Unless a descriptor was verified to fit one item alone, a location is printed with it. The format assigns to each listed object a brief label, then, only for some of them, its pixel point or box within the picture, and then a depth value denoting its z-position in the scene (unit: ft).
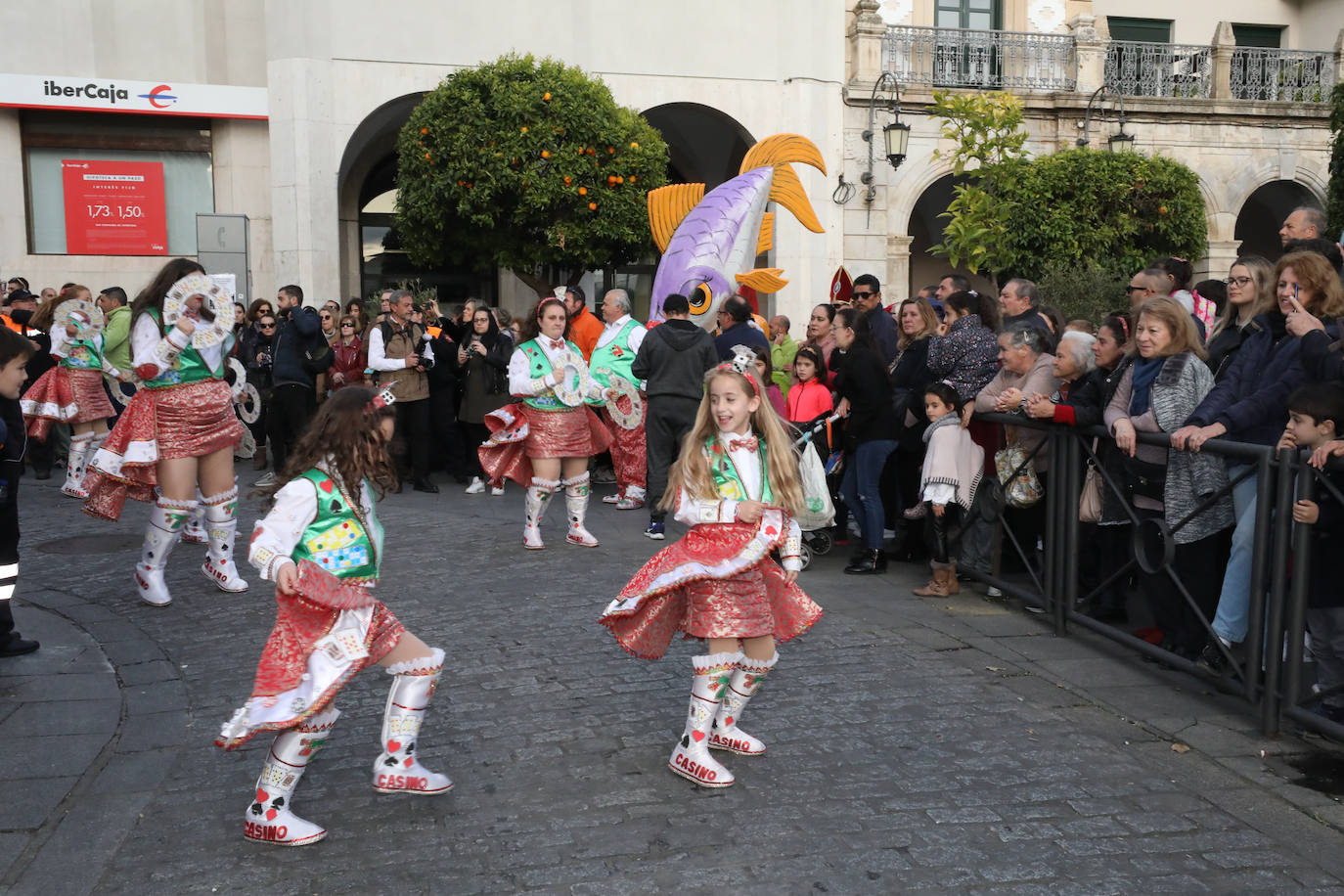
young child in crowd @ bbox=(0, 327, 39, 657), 17.94
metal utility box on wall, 46.09
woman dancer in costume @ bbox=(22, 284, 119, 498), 35.17
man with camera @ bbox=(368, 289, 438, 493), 34.24
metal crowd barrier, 14.78
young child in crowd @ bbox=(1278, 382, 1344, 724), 15.02
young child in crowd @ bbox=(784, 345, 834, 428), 26.76
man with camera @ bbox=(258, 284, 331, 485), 35.45
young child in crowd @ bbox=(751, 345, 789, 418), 28.39
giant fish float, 40.27
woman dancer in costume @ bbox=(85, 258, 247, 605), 21.85
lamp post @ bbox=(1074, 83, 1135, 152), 62.08
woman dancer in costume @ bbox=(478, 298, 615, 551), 26.73
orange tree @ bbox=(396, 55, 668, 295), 50.67
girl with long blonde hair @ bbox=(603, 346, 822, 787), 13.84
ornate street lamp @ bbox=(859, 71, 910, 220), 55.72
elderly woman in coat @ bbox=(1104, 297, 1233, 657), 17.37
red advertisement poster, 57.93
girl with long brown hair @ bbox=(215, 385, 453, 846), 11.86
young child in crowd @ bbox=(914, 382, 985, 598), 22.90
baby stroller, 20.70
